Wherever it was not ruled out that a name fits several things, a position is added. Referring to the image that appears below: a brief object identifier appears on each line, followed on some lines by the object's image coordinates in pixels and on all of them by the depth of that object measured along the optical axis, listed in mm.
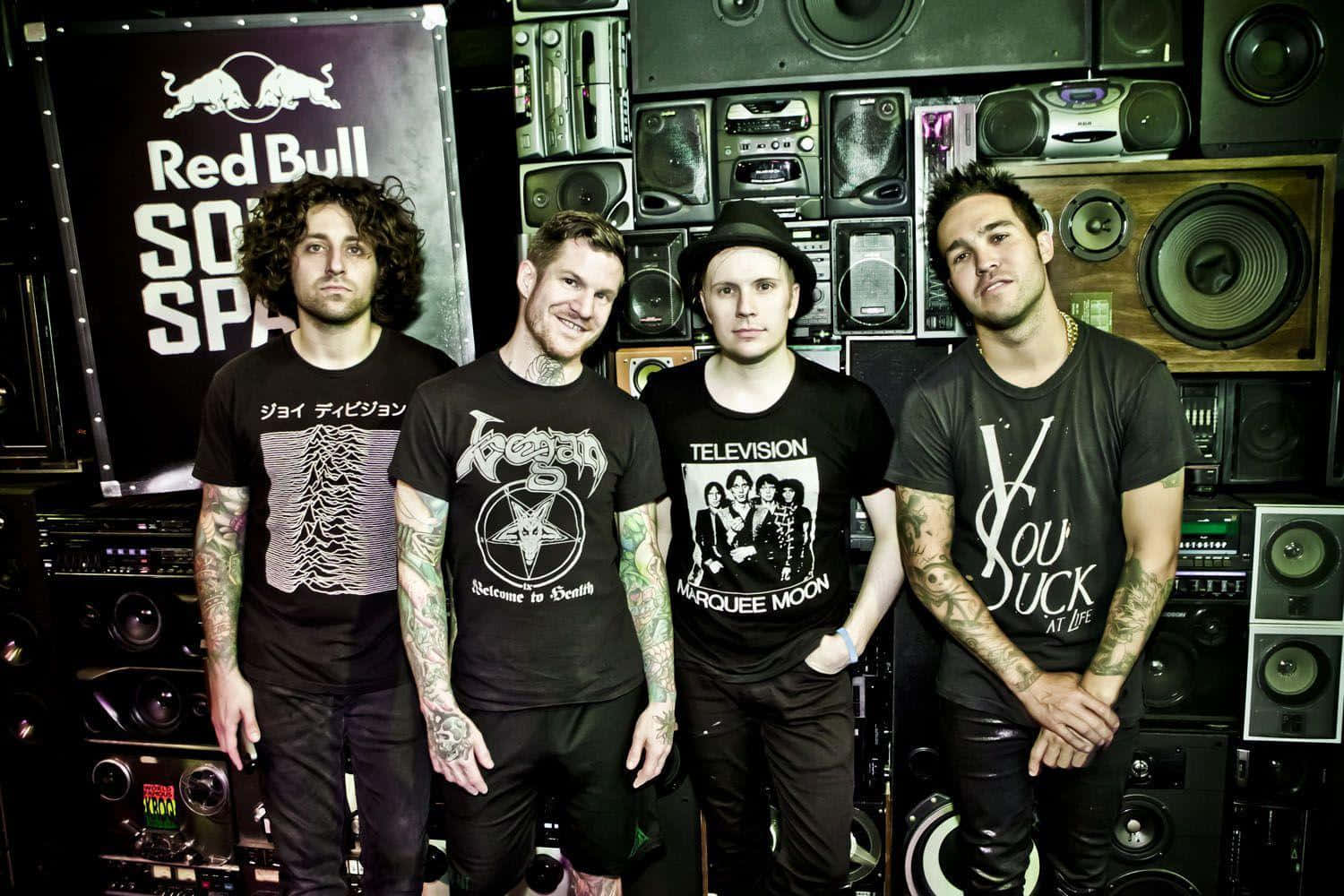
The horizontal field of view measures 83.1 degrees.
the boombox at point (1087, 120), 2348
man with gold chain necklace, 1751
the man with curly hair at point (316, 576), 1865
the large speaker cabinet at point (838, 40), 2363
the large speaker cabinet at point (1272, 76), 2234
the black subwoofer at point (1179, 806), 2279
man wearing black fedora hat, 1877
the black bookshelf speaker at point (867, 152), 2436
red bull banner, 2418
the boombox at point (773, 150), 2475
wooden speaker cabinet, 2232
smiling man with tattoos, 1669
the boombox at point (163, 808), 2525
